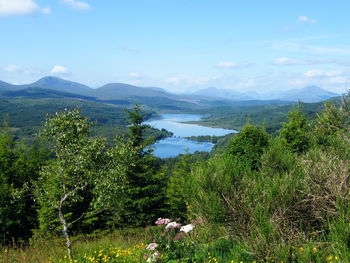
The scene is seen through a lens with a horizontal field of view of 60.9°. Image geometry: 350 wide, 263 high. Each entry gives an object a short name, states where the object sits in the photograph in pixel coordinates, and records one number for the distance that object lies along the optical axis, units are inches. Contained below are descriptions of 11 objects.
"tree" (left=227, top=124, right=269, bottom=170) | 593.3
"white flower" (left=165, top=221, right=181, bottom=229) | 343.5
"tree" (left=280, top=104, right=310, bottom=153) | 827.4
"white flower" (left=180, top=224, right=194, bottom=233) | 329.5
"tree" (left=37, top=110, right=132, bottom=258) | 382.9
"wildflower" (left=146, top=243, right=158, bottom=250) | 267.6
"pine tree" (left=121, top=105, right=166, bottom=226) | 824.3
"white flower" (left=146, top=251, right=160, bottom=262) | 254.8
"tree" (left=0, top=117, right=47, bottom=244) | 735.7
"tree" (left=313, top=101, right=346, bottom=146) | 692.1
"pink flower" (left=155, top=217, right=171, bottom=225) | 373.0
